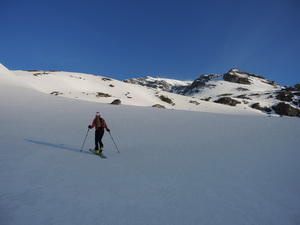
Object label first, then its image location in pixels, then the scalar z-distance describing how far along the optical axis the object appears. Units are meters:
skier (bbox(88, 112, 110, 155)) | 8.78
